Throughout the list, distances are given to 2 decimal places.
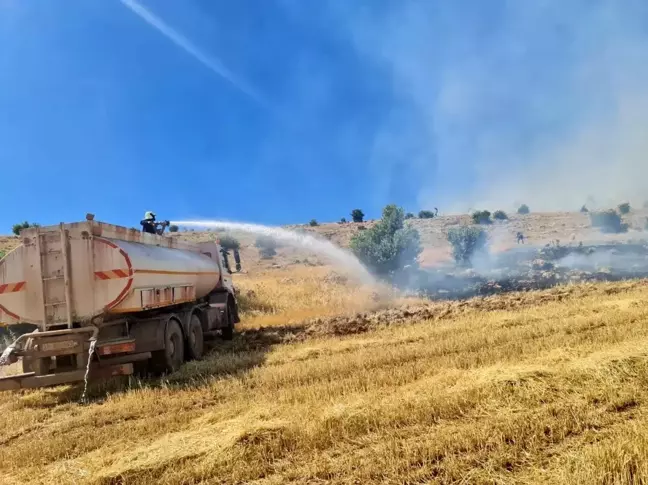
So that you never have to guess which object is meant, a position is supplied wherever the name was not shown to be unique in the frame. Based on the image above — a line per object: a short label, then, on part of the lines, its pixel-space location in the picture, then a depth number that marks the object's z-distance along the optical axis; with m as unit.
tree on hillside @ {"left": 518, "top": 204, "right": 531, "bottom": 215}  91.00
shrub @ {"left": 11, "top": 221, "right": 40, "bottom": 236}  53.69
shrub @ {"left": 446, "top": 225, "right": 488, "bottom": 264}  42.41
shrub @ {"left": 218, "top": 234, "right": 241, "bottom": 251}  50.92
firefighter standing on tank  13.03
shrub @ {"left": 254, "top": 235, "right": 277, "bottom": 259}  59.03
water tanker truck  8.91
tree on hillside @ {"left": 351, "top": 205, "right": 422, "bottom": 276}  33.50
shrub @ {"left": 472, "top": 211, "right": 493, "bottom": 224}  76.25
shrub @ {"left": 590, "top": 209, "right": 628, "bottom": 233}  62.72
